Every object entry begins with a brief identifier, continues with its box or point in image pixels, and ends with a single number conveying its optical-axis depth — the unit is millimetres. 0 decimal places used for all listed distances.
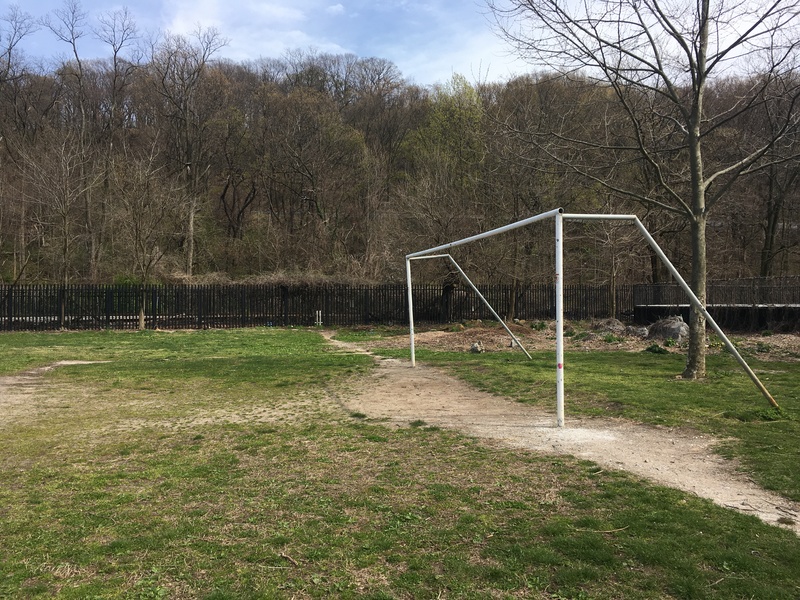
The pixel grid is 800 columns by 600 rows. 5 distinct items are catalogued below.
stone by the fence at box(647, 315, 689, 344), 17141
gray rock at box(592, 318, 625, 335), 20297
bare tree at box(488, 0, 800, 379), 10414
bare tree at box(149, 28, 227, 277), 39000
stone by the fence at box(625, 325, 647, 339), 19067
